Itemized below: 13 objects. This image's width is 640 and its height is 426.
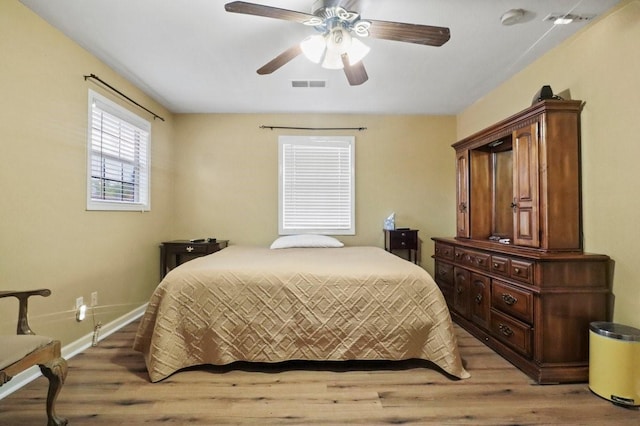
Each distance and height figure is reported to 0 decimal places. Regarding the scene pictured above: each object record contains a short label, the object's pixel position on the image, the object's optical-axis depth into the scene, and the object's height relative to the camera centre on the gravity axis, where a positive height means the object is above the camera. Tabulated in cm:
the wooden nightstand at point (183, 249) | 357 -39
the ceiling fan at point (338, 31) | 167 +113
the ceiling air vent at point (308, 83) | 308 +142
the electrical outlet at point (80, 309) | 246 -78
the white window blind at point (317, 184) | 405 +47
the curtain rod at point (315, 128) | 404 +124
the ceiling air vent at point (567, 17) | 206 +143
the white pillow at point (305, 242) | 345 -29
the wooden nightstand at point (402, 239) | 373 -26
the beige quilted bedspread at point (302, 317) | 209 -71
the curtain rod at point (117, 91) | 257 +122
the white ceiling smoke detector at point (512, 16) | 202 +141
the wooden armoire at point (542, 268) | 198 -35
